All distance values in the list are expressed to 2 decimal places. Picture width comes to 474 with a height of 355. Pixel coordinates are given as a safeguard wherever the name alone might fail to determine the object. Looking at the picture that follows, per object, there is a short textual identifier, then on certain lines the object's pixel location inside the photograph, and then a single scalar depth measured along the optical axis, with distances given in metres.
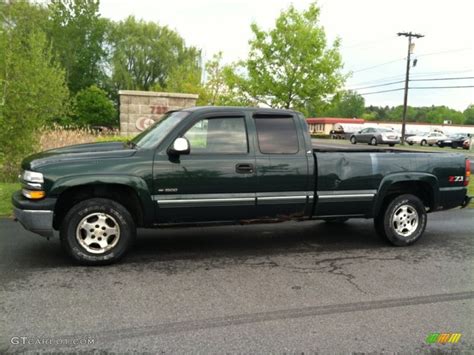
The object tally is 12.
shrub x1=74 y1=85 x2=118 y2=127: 39.16
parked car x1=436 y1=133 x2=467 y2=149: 40.23
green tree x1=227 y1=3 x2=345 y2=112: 22.45
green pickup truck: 4.84
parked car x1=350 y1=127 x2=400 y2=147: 36.56
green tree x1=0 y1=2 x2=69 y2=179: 9.48
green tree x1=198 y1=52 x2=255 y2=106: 25.55
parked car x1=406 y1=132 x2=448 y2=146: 43.28
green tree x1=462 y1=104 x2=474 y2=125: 126.27
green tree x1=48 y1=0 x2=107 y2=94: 52.97
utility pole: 42.44
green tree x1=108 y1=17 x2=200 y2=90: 49.31
